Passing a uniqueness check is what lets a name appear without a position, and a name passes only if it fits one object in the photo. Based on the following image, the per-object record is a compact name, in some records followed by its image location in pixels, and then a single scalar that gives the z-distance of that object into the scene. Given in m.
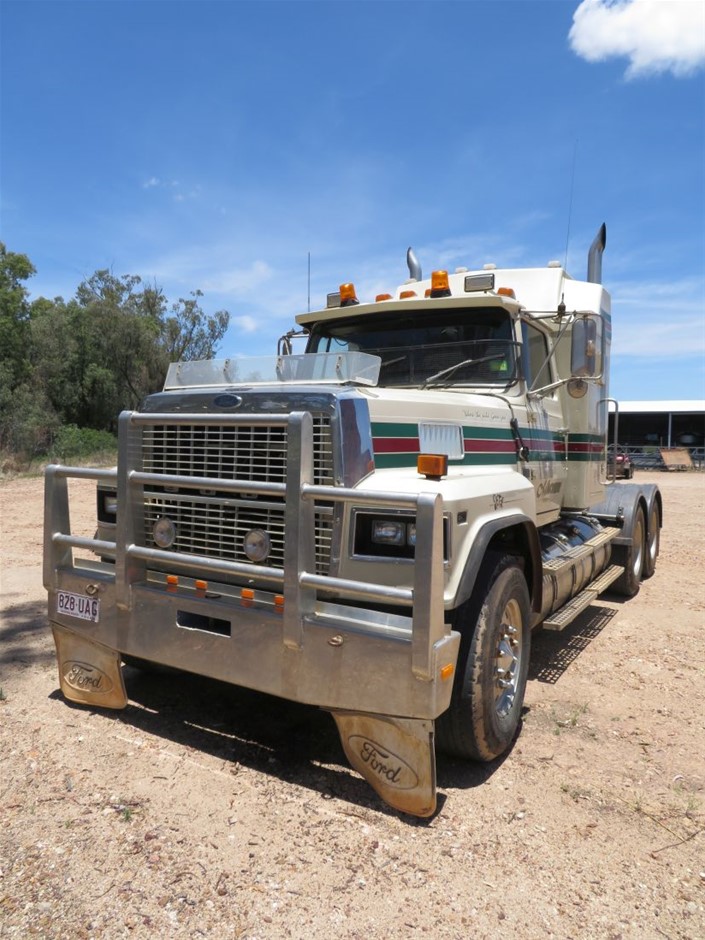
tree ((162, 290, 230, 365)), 34.94
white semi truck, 2.96
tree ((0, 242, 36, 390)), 28.16
